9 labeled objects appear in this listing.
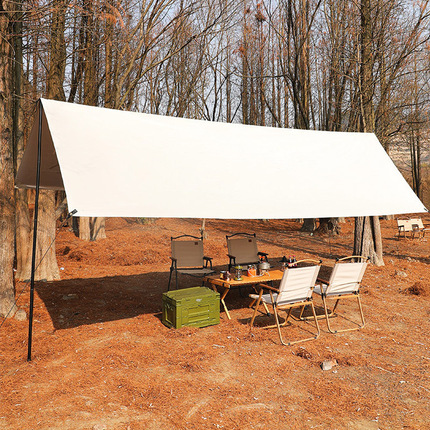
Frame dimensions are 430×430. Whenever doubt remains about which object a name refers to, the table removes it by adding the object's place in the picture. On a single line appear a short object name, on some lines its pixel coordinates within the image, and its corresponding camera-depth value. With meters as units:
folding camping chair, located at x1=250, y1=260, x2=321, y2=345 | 4.41
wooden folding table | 5.09
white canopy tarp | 3.87
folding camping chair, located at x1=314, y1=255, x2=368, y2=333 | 4.83
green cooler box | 4.64
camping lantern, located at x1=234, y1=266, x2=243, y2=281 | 5.26
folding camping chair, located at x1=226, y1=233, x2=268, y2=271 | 7.06
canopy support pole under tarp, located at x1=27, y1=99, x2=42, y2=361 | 3.71
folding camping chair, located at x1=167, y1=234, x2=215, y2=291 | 6.43
